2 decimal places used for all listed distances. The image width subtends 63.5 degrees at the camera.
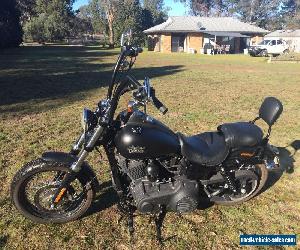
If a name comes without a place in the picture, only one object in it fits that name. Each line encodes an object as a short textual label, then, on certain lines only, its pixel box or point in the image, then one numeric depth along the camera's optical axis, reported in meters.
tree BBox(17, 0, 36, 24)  40.93
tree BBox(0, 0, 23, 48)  25.06
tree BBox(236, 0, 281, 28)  58.17
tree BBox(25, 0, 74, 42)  37.02
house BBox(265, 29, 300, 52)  36.86
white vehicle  25.94
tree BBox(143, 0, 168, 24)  43.01
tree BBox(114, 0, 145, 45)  36.45
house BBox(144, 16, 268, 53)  30.96
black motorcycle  2.63
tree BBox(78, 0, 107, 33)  45.79
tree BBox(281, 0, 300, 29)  60.20
